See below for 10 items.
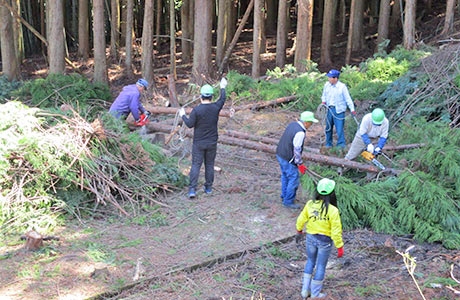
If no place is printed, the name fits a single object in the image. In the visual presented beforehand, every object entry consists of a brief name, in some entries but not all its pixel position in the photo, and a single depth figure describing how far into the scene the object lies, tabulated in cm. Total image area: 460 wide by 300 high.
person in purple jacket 1064
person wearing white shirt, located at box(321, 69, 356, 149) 1004
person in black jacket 852
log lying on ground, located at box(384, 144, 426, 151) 856
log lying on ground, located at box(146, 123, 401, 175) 824
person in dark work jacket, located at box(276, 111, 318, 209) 793
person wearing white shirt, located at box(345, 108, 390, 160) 815
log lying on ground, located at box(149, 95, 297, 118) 1276
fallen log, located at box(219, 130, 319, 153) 1041
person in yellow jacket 546
